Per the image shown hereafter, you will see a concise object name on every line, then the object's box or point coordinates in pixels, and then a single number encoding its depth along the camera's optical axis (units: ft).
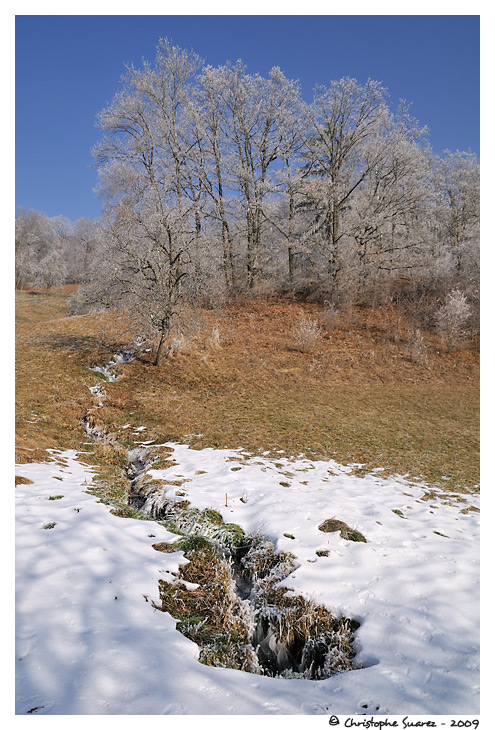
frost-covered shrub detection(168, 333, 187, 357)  47.39
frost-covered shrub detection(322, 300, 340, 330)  62.75
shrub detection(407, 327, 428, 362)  54.81
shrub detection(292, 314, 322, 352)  53.88
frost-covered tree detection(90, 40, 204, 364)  40.68
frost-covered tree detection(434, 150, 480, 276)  88.07
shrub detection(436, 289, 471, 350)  58.95
